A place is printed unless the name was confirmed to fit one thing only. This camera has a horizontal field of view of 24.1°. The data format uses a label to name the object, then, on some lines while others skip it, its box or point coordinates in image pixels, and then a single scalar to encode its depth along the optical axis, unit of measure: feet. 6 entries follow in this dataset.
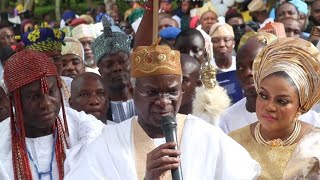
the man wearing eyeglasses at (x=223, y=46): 28.19
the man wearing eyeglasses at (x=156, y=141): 12.37
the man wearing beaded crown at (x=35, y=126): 14.38
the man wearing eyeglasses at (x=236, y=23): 34.68
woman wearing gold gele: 13.70
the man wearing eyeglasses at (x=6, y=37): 36.43
